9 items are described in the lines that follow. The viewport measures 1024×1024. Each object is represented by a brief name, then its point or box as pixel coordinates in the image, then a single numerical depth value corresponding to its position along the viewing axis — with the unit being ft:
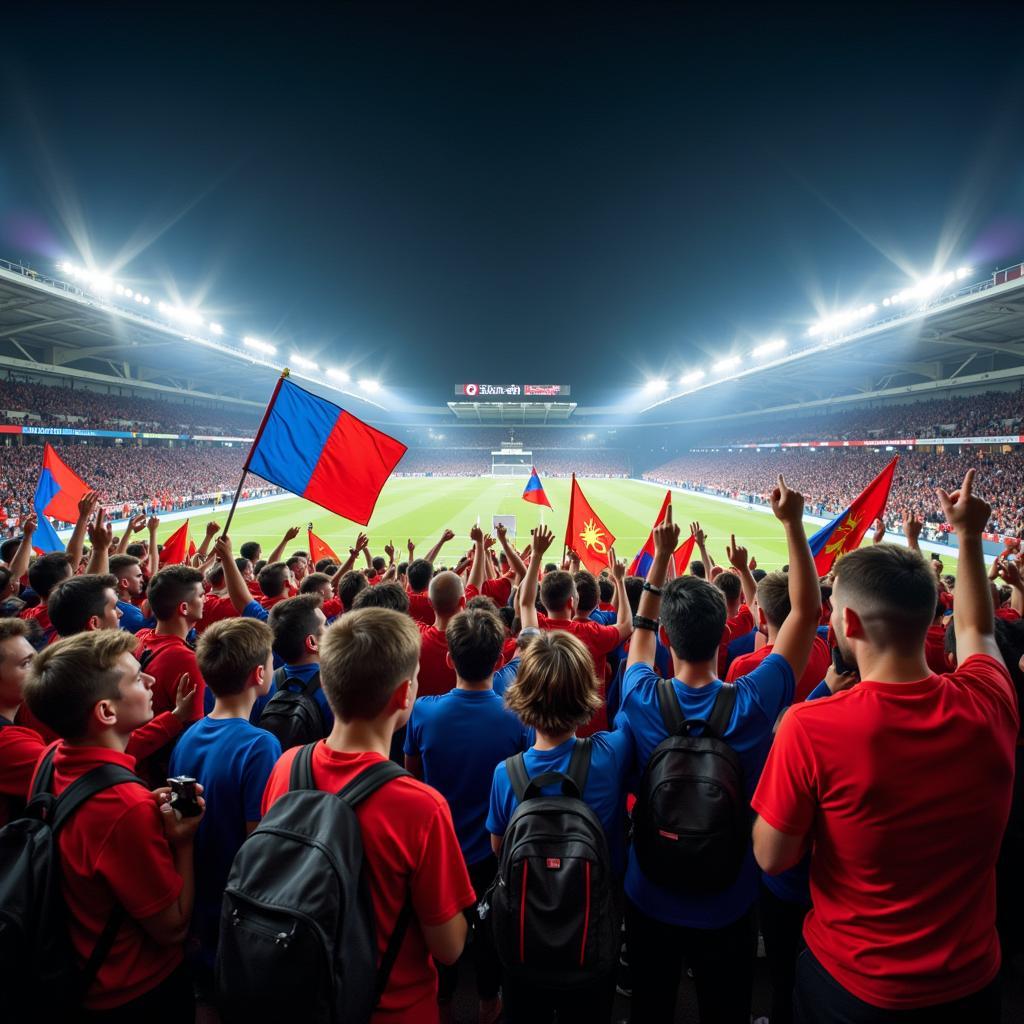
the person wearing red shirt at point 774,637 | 11.57
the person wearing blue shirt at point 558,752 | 6.72
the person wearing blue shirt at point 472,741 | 9.05
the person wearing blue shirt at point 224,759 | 7.46
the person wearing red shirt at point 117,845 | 5.83
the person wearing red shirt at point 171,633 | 10.87
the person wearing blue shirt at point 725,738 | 7.48
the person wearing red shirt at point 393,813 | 5.45
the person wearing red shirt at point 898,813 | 5.50
